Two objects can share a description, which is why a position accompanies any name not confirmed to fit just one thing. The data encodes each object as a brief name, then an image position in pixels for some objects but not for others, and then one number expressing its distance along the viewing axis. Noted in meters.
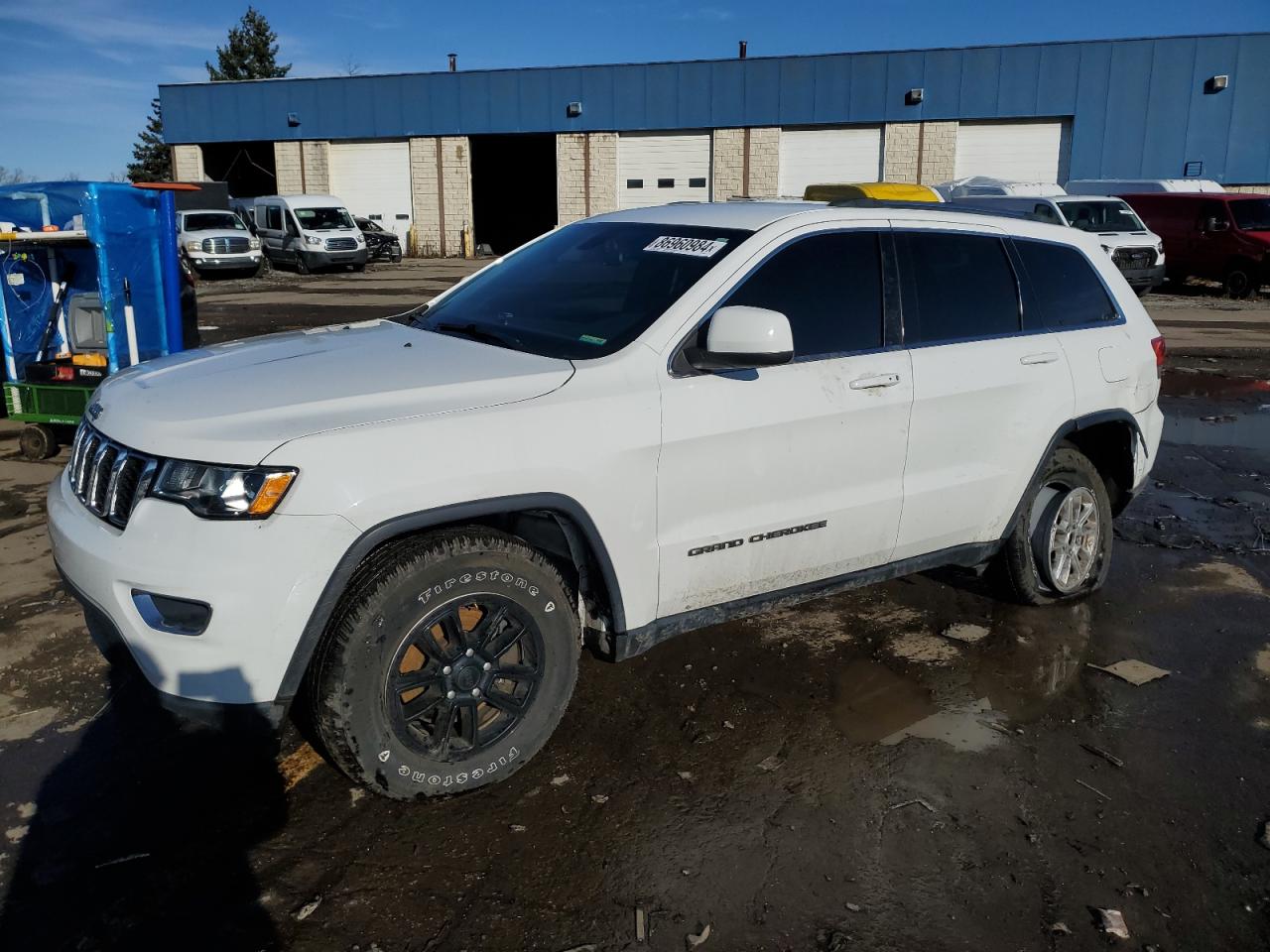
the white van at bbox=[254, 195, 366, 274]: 28.73
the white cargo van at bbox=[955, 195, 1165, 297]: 20.19
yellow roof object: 16.09
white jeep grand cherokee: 2.83
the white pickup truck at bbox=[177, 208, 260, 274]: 26.19
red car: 21.25
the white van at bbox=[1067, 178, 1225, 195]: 24.20
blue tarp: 7.56
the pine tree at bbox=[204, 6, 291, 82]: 66.81
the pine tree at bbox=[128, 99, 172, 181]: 64.25
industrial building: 31.27
